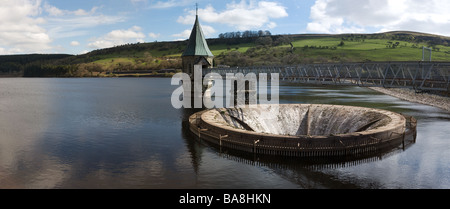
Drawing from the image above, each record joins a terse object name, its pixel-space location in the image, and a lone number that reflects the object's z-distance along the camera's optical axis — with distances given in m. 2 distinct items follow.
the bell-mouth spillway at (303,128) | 26.66
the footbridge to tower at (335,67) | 28.56
